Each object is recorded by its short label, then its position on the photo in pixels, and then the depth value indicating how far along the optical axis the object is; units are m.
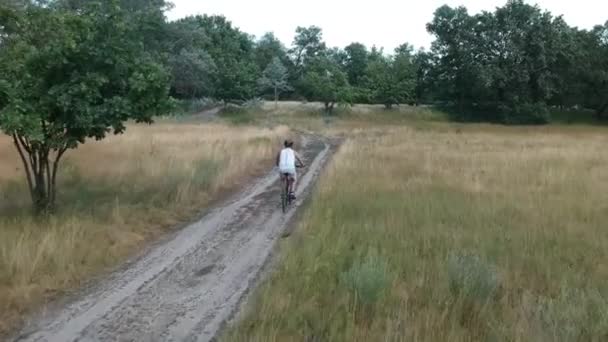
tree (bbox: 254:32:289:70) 101.66
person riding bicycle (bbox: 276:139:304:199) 13.97
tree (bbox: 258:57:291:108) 84.69
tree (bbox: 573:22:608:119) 63.94
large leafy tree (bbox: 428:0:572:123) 64.00
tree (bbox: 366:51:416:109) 75.25
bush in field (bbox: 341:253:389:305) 6.34
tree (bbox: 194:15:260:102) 69.69
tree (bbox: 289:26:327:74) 106.44
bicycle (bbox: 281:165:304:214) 13.35
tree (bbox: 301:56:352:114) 70.12
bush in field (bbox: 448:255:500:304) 6.49
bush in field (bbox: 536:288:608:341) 5.36
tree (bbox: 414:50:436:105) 74.75
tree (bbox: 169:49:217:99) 63.75
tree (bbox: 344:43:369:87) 101.89
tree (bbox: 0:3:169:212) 10.62
